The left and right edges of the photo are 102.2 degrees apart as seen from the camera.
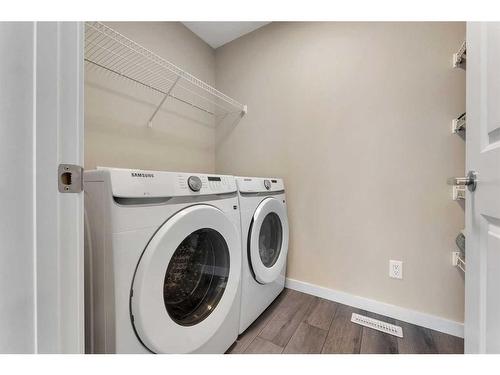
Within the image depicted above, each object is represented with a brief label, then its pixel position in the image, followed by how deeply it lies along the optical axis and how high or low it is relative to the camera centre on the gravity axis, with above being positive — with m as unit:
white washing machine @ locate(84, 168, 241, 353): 0.58 -0.23
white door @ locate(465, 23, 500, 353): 0.49 -0.02
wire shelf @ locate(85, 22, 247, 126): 1.12 +0.77
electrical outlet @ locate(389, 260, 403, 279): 1.22 -0.51
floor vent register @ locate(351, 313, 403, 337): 1.11 -0.81
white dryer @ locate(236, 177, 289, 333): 1.06 -0.36
